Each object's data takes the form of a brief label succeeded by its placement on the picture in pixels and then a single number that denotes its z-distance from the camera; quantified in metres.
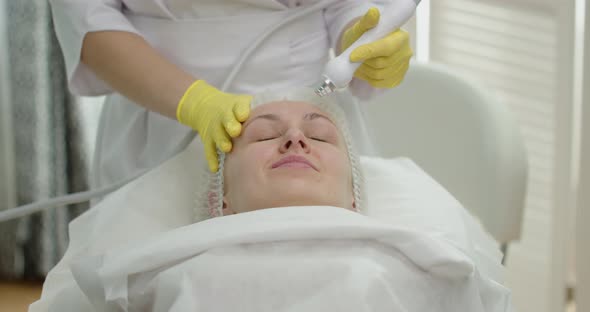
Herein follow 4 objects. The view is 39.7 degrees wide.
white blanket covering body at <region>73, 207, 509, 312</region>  1.06
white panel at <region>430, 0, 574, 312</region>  2.36
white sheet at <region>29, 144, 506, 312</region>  1.18
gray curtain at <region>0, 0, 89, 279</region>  2.80
